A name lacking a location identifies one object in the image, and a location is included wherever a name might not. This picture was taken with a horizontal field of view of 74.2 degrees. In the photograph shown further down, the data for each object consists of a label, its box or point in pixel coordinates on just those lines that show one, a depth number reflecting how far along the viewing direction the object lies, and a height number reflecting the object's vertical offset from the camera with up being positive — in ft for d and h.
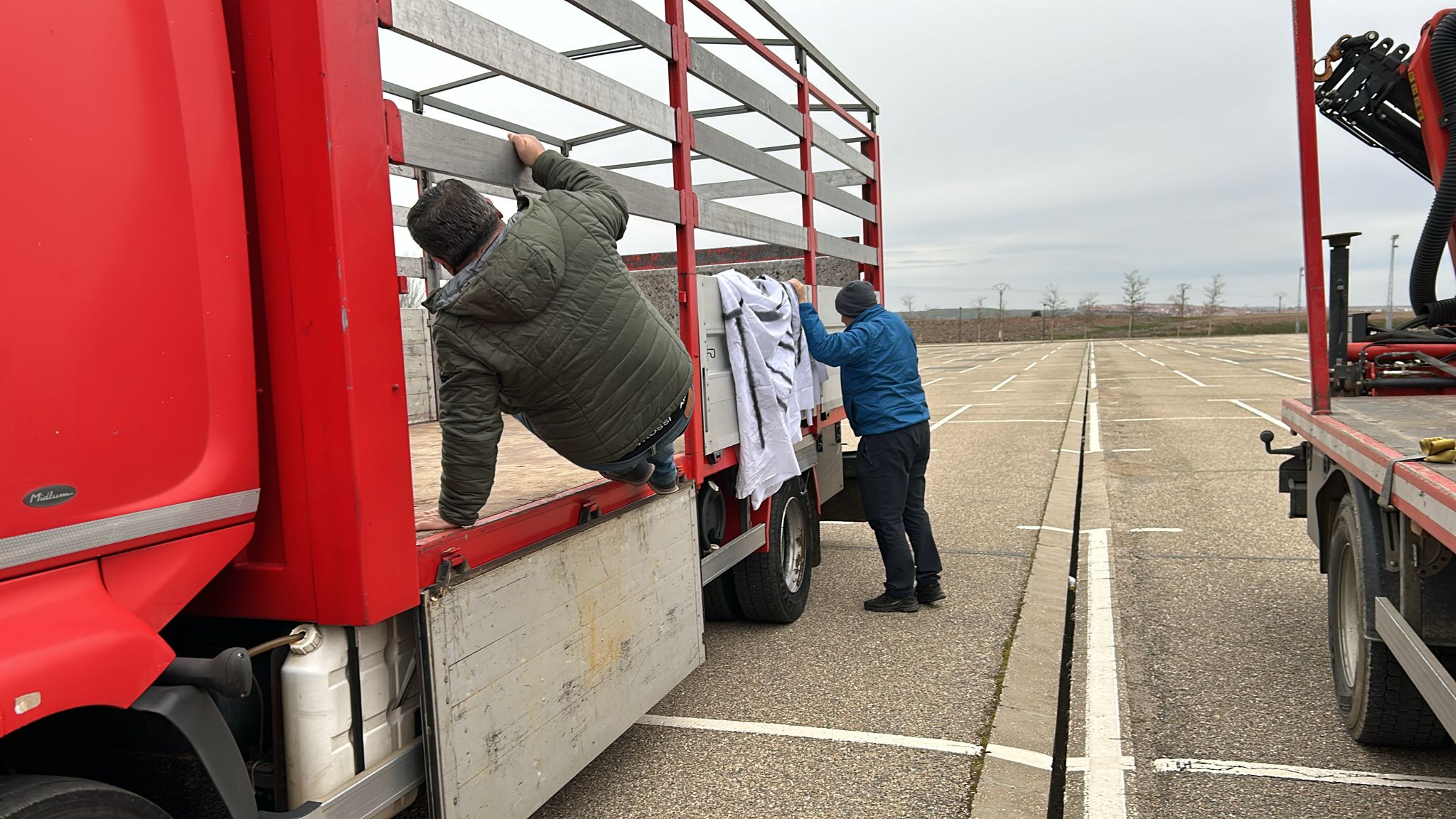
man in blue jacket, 17.98 -1.49
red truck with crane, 9.66 -1.47
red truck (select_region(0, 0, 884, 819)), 5.61 -0.62
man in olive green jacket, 8.74 +0.29
